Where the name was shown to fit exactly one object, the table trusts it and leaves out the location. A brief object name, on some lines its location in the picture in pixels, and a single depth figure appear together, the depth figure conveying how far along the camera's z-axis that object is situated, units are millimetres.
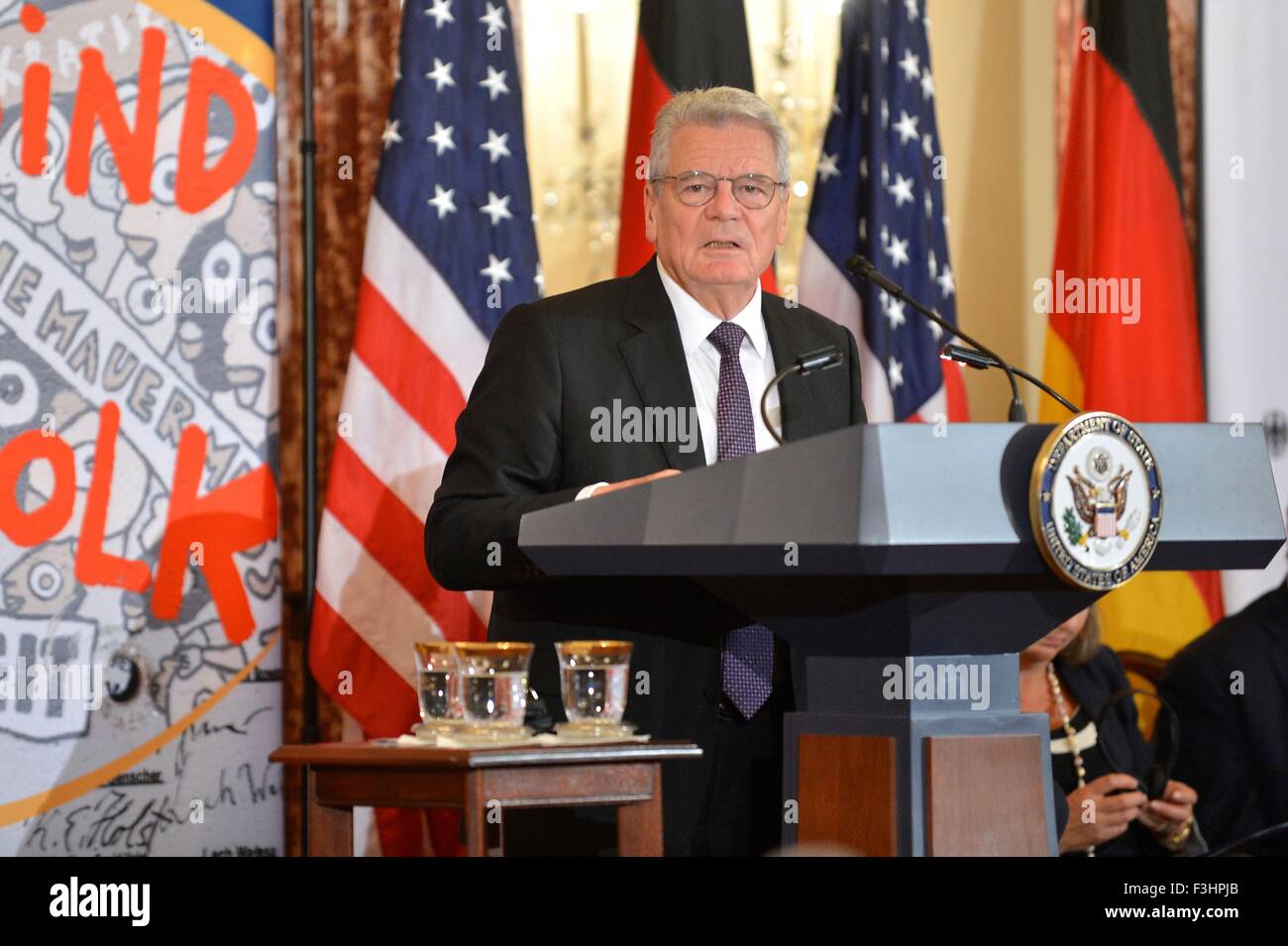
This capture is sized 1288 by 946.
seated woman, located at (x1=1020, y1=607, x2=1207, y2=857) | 5543
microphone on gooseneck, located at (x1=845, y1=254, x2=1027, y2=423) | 3168
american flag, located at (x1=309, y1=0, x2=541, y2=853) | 7258
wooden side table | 3227
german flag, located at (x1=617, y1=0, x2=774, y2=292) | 7852
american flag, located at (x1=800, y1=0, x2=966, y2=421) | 8008
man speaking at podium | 3990
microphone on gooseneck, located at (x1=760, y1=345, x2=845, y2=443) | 3195
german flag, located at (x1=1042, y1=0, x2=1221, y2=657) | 8203
